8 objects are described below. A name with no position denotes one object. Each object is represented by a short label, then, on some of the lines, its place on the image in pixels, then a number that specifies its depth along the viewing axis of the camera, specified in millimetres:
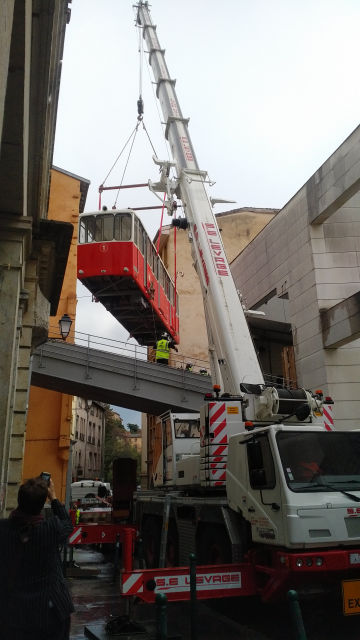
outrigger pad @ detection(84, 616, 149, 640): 5910
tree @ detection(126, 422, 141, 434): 86625
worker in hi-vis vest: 18688
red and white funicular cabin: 15672
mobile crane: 5480
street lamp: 12852
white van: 25141
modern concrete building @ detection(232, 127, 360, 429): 14656
